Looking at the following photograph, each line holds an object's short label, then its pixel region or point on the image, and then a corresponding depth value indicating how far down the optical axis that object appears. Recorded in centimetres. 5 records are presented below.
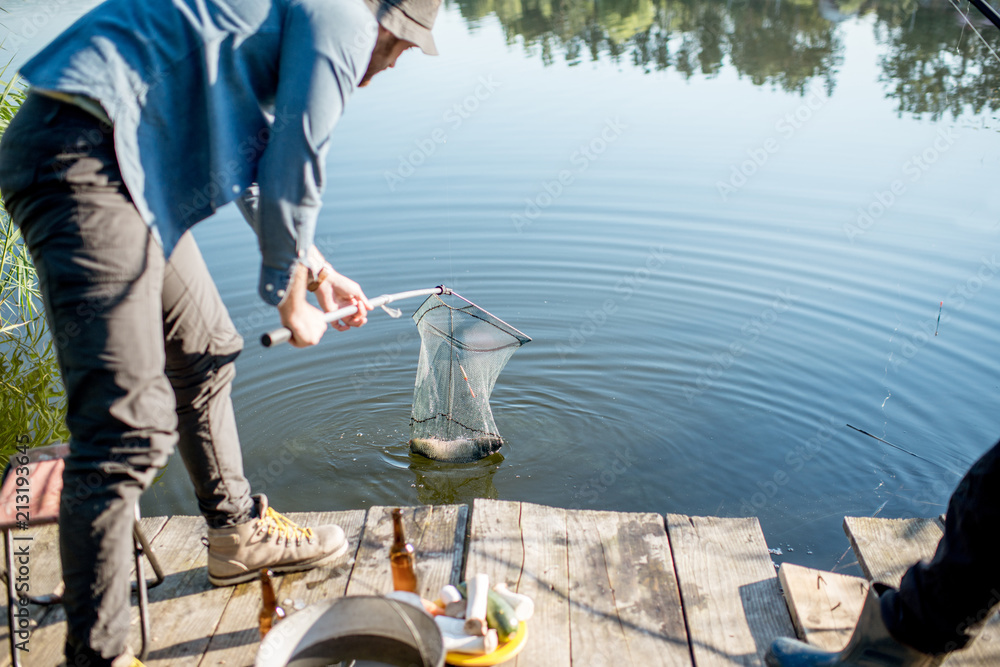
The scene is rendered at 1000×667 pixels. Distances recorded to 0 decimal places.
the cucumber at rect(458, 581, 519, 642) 220
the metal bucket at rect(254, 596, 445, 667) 191
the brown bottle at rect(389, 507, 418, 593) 243
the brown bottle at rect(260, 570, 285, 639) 224
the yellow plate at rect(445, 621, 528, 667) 213
